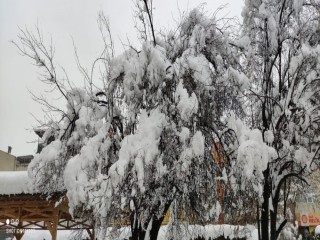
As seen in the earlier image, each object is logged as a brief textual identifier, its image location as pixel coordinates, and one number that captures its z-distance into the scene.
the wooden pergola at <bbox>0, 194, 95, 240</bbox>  9.40
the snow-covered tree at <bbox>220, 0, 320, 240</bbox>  6.72
